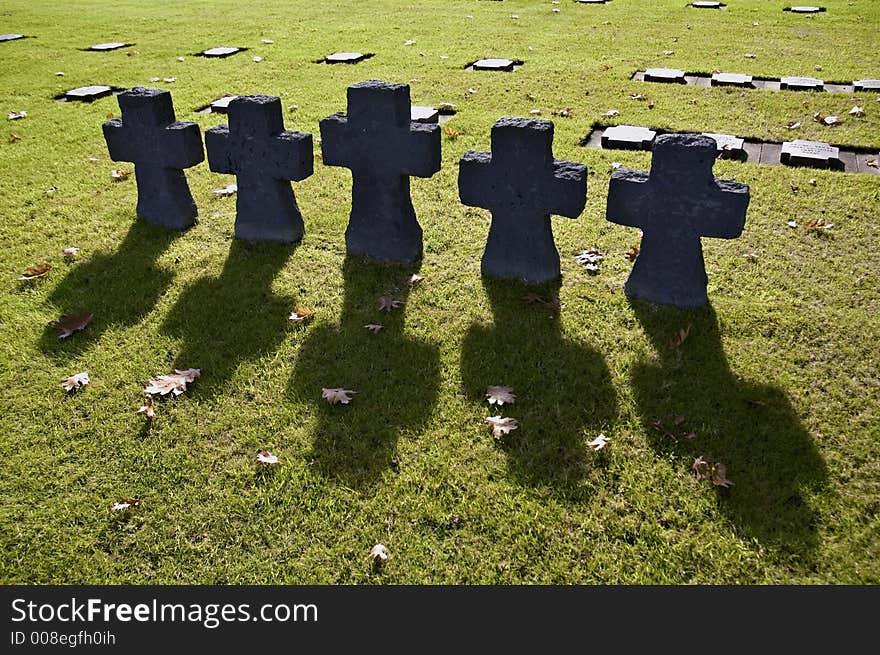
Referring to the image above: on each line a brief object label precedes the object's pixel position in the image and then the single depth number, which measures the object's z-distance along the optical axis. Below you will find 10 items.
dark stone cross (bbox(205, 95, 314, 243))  5.01
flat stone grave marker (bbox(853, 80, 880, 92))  8.77
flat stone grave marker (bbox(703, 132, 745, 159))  6.86
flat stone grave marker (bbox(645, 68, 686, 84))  9.50
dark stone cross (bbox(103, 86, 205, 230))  5.36
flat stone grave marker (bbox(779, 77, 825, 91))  8.91
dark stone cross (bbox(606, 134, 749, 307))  4.03
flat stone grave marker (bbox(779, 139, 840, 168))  6.52
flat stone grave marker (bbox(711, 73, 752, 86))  9.14
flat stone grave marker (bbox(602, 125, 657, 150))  7.11
